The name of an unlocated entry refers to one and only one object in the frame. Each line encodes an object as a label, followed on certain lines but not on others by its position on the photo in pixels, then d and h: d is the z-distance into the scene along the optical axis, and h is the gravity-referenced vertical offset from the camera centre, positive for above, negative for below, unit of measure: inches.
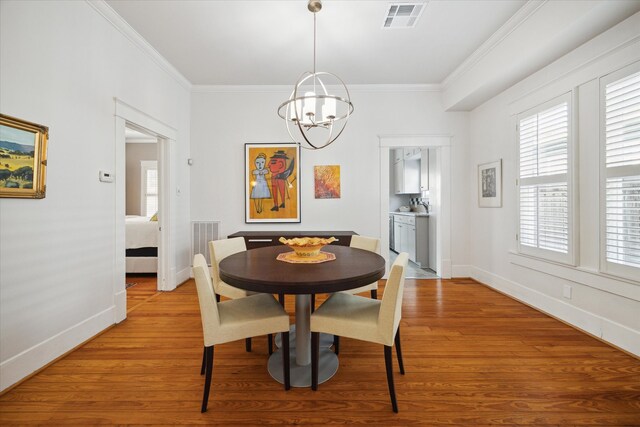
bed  167.6 -23.0
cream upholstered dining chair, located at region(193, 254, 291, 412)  61.8 -26.5
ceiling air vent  98.8 +73.5
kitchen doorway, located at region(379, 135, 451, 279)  167.8 +16.9
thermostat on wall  98.1 +12.0
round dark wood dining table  58.2 -15.2
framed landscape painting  67.8 +13.5
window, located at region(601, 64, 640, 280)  81.7 +12.0
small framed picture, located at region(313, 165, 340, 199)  168.2 +17.5
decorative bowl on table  78.7 -10.3
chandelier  163.1 +60.6
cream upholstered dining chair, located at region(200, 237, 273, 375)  89.7 -21.0
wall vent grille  167.9 -15.2
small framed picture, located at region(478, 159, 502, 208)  142.8 +13.6
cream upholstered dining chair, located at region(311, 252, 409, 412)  61.5 -26.2
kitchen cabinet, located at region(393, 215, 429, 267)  198.2 -21.4
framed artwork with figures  166.7 +16.7
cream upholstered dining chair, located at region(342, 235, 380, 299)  98.6 -13.4
